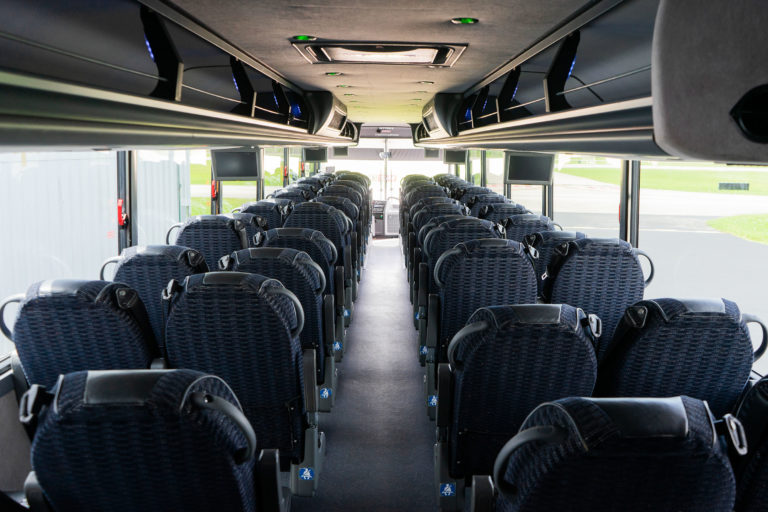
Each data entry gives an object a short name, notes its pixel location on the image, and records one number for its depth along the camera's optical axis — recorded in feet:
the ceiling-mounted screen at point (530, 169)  35.55
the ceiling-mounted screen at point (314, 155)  72.33
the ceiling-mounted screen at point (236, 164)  36.78
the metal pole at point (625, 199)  22.31
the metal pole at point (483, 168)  57.36
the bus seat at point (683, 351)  8.66
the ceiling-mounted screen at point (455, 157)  69.09
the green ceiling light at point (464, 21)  12.88
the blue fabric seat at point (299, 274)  12.72
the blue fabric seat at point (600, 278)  13.91
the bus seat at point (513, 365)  8.24
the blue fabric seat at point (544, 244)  18.44
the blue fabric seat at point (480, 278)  13.09
